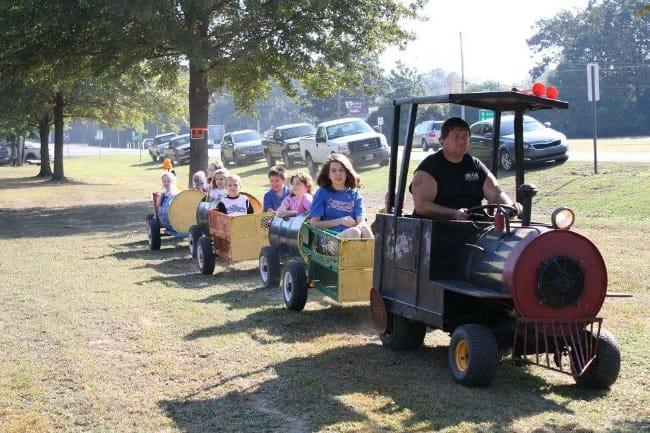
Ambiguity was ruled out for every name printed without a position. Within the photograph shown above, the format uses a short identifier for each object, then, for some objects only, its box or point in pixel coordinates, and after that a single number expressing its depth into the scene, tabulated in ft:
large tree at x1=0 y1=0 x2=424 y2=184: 70.23
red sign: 82.53
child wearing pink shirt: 35.81
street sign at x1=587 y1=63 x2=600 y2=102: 70.59
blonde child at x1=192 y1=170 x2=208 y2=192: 54.44
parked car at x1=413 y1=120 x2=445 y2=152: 141.59
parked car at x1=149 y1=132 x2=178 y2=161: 193.93
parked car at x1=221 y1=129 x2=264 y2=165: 148.66
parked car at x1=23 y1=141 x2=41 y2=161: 217.77
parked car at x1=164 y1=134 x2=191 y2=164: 169.27
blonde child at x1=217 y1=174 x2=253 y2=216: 42.52
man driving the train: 23.17
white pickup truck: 106.73
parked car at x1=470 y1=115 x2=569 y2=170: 81.56
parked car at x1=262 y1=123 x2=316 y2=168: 128.88
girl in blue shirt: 30.99
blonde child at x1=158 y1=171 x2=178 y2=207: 53.11
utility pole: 189.16
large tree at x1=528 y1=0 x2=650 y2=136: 210.38
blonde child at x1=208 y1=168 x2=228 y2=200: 45.98
